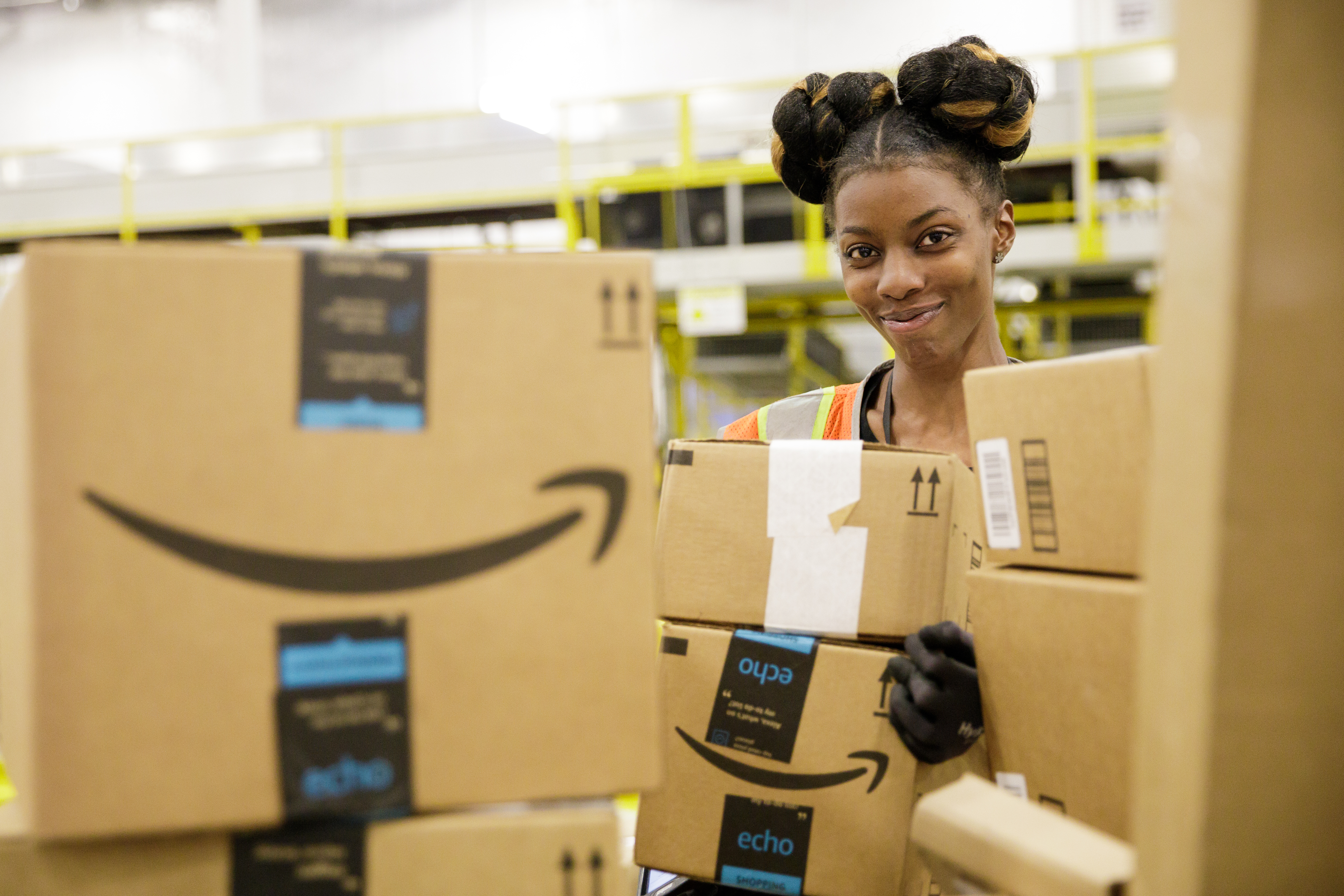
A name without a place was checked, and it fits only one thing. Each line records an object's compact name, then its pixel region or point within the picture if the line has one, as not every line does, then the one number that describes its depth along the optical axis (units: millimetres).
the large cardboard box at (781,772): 1045
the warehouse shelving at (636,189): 5312
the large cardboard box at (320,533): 676
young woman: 1614
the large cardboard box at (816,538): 1088
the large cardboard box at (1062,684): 835
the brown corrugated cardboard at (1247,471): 556
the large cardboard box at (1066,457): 849
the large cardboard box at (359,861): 698
